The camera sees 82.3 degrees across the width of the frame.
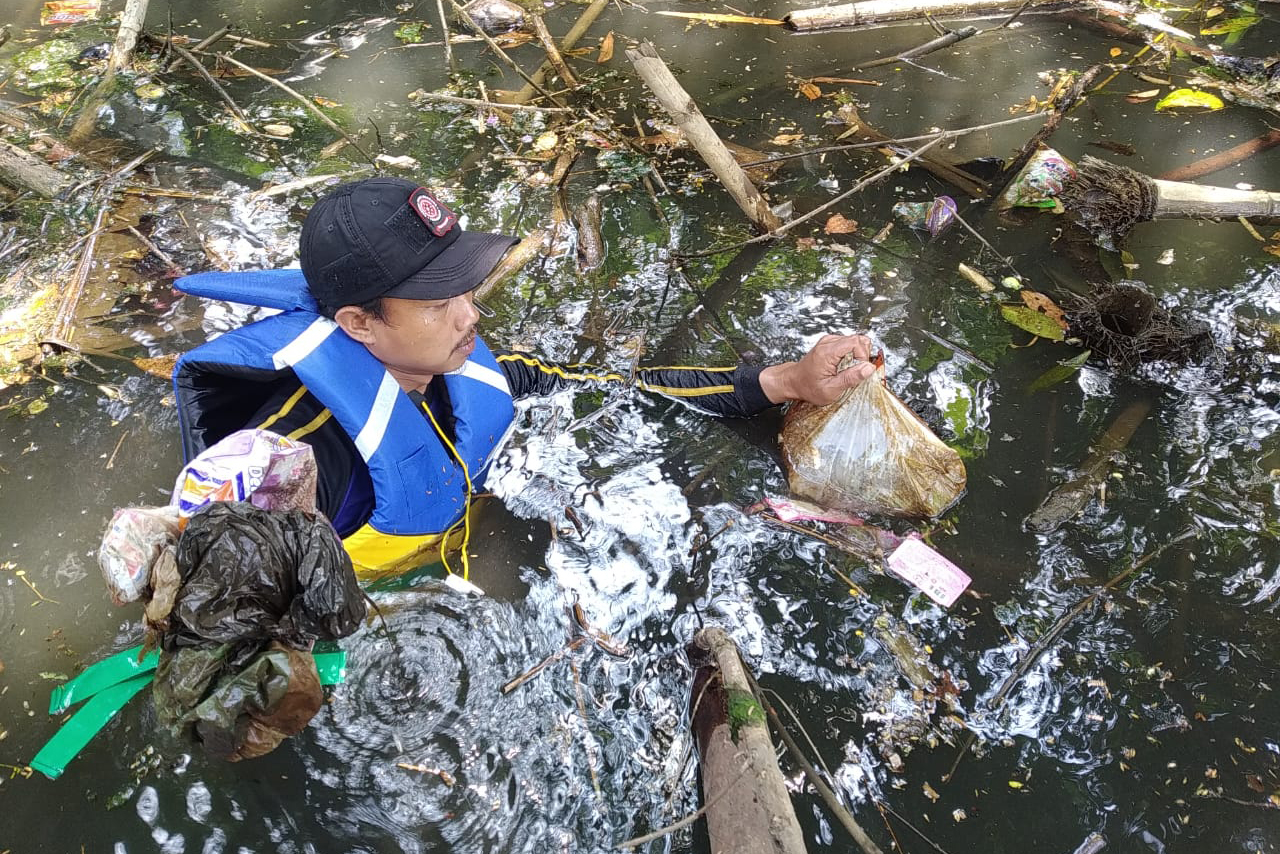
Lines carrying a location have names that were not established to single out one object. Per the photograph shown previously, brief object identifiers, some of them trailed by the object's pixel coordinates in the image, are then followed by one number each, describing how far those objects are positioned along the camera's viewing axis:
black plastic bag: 1.66
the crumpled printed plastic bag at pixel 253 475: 1.75
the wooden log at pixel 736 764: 1.98
